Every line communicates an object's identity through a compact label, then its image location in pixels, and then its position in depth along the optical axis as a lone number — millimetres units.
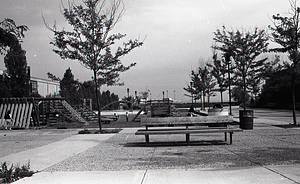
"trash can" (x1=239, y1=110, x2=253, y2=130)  16534
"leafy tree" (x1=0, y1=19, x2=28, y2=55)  8242
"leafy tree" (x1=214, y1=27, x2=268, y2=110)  22562
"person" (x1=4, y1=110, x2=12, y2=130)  21016
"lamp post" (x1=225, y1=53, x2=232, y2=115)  20966
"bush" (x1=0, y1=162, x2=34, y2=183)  6661
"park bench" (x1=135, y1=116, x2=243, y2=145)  11508
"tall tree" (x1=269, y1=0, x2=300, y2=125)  16891
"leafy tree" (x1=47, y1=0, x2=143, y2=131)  17141
